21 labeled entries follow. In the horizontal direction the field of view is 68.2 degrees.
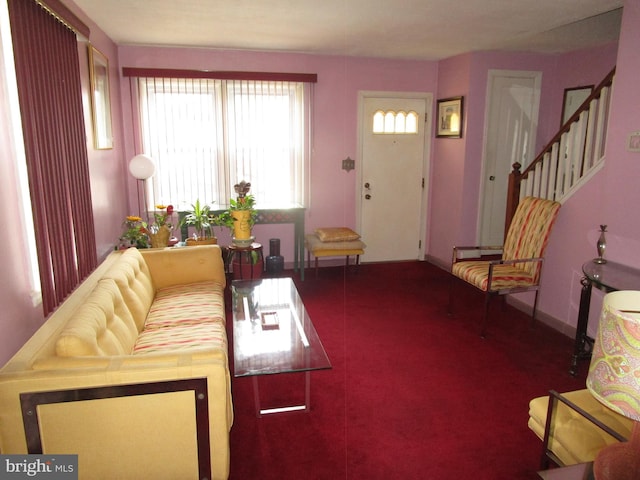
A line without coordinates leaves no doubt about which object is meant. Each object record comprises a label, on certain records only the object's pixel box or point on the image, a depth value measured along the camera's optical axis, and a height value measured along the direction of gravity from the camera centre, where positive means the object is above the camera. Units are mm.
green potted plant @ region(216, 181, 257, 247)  4457 -603
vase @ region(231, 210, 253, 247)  4469 -712
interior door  5445 +227
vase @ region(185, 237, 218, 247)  4496 -834
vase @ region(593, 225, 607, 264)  3234 -619
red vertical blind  2434 +39
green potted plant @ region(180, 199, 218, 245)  4539 -676
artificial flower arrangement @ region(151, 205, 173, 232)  4219 -602
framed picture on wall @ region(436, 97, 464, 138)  5473 +436
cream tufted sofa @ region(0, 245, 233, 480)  1804 -982
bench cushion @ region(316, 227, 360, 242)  5375 -917
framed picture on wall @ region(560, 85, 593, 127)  5539 +656
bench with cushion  5336 -1013
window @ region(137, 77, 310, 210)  5250 +183
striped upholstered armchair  3852 -859
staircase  3609 +7
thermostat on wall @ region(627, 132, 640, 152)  3135 +88
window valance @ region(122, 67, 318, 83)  5043 +854
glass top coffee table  2550 -1115
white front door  5891 -364
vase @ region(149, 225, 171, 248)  4184 -736
